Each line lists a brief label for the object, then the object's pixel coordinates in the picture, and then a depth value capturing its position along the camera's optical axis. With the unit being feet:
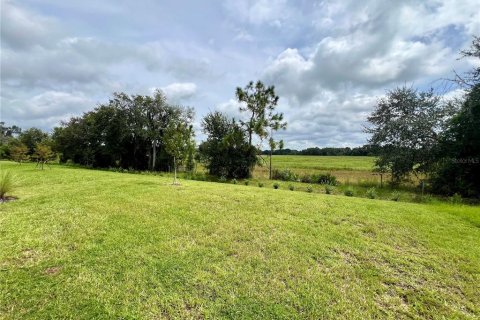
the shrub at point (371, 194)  40.60
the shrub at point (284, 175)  66.94
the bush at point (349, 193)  42.29
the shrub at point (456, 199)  37.39
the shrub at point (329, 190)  44.13
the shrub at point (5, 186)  28.09
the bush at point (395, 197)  39.11
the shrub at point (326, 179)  59.76
